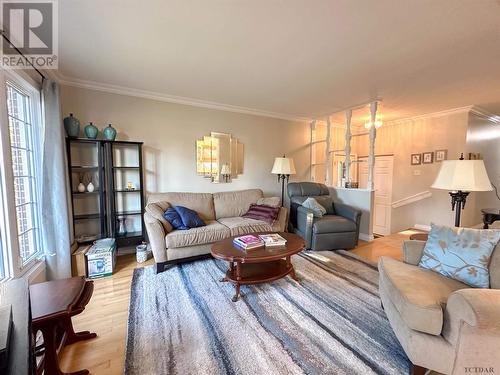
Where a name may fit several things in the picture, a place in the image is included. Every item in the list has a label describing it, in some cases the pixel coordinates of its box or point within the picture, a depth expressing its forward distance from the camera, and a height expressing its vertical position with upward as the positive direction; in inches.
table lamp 70.4 -0.9
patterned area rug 55.6 -47.5
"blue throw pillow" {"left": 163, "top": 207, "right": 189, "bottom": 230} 113.5 -23.7
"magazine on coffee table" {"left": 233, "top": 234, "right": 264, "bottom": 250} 89.3 -28.5
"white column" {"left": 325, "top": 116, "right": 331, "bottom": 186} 189.9 +10.8
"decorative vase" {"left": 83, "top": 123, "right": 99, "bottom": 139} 112.7 +21.7
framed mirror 150.3 +11.7
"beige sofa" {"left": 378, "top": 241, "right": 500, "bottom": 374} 43.0 -32.0
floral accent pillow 58.1 -22.4
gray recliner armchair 130.4 -31.5
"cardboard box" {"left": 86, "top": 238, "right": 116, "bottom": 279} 103.0 -41.3
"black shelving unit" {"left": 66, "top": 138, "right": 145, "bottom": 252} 115.0 -7.2
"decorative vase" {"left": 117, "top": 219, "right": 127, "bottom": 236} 126.4 -31.5
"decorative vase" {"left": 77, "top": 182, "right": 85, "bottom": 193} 114.4 -7.5
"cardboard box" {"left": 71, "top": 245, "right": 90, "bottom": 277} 101.3 -41.4
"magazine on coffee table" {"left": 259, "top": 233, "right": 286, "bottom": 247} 93.0 -28.6
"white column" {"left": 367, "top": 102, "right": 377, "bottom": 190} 147.6 +20.7
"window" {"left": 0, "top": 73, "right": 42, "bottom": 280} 69.1 -0.9
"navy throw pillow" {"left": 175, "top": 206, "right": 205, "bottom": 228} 115.2 -23.3
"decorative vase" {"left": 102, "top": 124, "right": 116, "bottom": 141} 116.3 +21.3
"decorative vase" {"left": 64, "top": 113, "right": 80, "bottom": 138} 107.7 +23.3
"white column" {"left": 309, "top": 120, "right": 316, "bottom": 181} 197.5 +21.5
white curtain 90.8 -7.9
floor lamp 157.9 +5.1
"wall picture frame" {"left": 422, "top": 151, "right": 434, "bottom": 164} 179.0 +13.3
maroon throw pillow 134.0 -24.7
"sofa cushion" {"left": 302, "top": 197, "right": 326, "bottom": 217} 138.1 -21.3
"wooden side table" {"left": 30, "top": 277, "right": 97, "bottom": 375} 47.4 -29.6
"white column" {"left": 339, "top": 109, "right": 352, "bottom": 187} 164.3 +24.3
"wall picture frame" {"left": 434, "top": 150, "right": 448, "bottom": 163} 171.2 +14.3
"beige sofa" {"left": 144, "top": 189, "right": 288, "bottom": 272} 105.3 -28.1
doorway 182.2 -18.1
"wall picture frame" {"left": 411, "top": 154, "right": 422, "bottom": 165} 186.4 +12.4
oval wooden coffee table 82.2 -31.9
